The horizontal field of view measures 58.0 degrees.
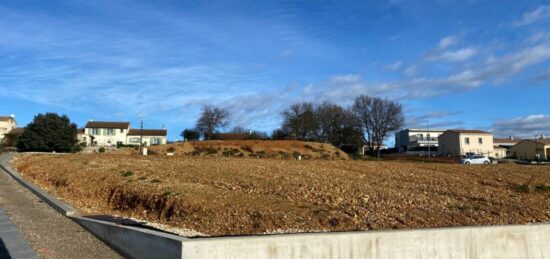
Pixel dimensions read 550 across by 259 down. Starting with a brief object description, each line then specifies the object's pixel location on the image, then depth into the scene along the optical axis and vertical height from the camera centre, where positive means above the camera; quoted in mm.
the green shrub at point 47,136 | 66812 +4159
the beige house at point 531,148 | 95188 +3986
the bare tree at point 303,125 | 83188 +7090
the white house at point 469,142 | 101188 +5307
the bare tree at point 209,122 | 86812 +7975
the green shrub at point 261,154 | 42188 +1167
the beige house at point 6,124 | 114938 +9893
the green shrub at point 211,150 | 43219 +1469
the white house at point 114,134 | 118438 +7871
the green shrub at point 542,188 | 15359 -623
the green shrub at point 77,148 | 68275 +2632
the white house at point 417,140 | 119875 +7399
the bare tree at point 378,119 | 84250 +8294
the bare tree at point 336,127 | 83062 +6864
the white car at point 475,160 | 47906 +794
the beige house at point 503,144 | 111475 +6092
